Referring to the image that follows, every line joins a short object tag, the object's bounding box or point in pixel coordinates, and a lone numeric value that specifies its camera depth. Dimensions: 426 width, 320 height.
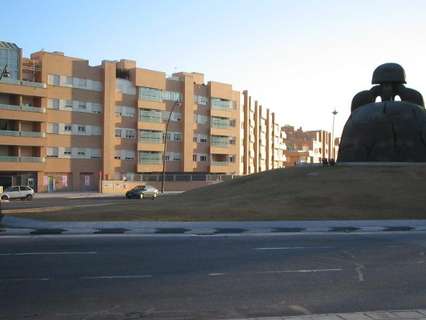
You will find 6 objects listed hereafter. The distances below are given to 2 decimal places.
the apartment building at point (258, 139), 107.00
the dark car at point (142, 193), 56.34
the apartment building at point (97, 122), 69.19
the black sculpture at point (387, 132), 38.59
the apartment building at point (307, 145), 152.62
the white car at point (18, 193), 52.75
